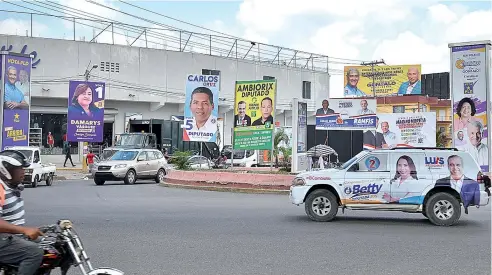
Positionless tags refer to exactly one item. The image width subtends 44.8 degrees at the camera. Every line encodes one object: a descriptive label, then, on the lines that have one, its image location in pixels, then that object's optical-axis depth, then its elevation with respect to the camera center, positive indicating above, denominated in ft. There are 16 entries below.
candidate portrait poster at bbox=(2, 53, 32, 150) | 89.35 +7.06
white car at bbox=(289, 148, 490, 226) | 44.47 -2.64
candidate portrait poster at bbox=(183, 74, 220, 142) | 88.38 +5.89
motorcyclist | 17.39 -2.36
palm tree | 102.33 +1.85
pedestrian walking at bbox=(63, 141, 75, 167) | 134.21 -0.90
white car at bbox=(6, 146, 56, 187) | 82.07 -3.35
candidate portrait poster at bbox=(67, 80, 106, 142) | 123.24 +7.22
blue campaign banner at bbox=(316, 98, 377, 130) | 114.42 +6.45
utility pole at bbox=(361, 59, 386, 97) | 225.76 +35.71
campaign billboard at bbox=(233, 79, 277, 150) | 81.05 +4.72
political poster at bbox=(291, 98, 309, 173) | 78.18 +1.69
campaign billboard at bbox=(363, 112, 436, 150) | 115.14 +3.75
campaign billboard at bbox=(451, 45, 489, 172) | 74.54 +6.48
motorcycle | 17.53 -3.19
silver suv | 91.45 -3.18
